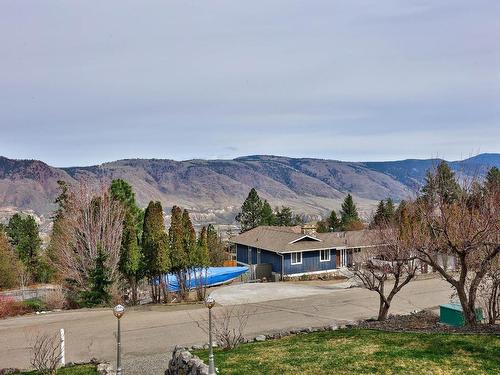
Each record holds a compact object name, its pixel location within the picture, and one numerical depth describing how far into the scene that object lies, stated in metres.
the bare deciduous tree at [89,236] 22.78
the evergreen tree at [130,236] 22.97
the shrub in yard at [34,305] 21.82
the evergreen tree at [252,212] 57.75
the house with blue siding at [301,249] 34.44
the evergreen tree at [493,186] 16.05
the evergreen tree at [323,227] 57.69
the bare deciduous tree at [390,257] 15.16
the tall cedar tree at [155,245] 23.25
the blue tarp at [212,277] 25.55
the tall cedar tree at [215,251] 43.81
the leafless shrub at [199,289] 23.98
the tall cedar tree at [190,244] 24.16
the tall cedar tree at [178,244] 23.77
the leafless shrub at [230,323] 12.63
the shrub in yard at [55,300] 22.50
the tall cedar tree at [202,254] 24.55
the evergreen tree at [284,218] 62.66
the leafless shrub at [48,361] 10.55
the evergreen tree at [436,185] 14.77
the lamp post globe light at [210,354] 8.19
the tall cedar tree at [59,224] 26.83
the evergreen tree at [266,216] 57.62
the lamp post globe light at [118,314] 8.64
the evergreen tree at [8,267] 32.78
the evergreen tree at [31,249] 40.91
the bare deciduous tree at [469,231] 11.83
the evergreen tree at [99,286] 21.44
